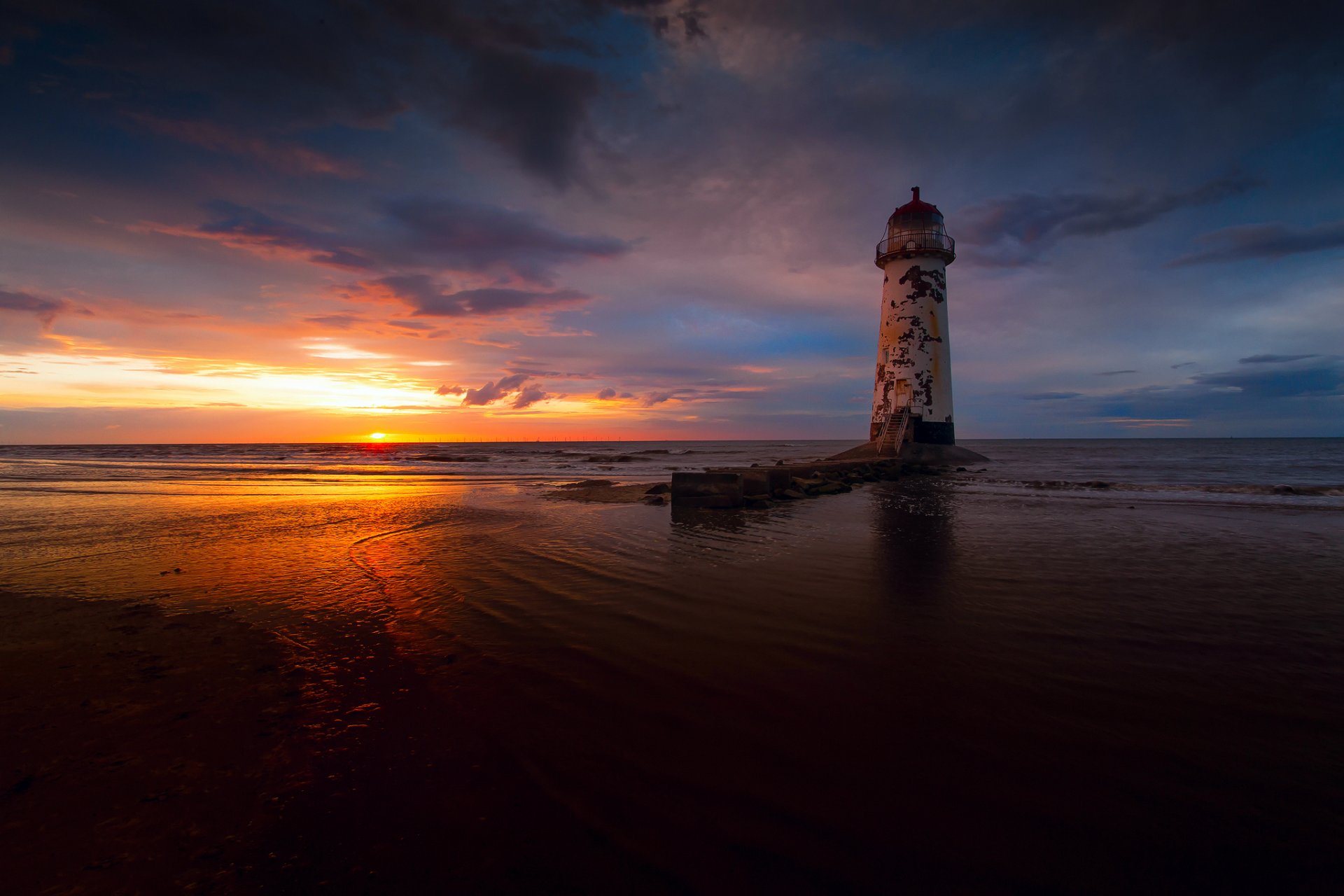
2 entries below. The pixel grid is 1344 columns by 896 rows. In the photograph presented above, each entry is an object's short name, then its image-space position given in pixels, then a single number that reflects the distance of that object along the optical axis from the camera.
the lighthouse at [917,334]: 25.41
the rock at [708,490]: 11.92
